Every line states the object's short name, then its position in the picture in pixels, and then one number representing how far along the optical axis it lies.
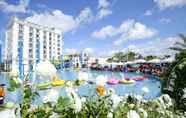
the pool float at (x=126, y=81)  9.92
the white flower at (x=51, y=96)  0.73
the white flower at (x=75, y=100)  0.73
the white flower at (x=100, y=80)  1.05
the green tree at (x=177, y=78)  3.57
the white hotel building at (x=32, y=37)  29.92
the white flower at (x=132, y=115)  0.84
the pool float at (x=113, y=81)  9.72
